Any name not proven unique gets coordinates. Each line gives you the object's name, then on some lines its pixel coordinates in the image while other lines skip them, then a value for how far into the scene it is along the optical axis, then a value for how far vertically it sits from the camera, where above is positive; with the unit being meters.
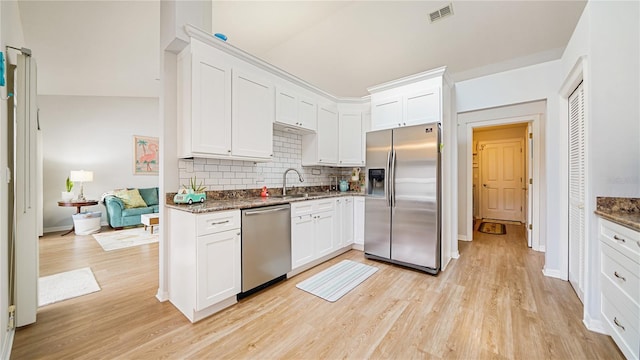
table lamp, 5.11 +0.07
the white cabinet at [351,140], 3.99 +0.67
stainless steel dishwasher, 2.26 -0.69
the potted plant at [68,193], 5.25 -0.32
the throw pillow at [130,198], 5.59 -0.46
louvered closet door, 2.18 -0.11
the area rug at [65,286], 2.34 -1.17
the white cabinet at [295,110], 3.00 +0.95
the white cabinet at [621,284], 1.33 -0.65
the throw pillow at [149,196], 6.16 -0.44
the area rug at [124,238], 4.13 -1.15
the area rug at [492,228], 4.96 -1.09
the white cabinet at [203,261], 1.92 -0.71
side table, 4.80 -0.51
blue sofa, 5.26 -0.77
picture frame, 6.35 +0.67
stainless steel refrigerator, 2.83 -0.22
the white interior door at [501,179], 5.84 +0.02
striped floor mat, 2.43 -1.16
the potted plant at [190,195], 2.20 -0.15
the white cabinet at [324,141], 3.66 +0.61
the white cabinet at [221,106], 2.20 +0.75
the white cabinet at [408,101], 2.95 +1.06
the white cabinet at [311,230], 2.79 -0.65
